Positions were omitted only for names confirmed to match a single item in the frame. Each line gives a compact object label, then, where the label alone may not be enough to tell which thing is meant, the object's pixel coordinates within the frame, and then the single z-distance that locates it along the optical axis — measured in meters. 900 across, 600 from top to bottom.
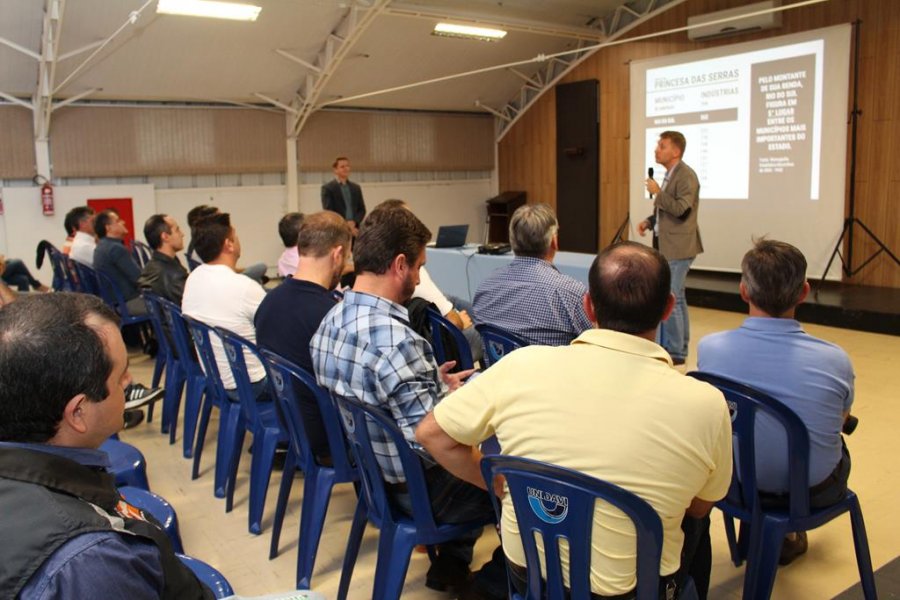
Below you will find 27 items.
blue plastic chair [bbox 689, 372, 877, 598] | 1.86
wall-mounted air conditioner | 7.27
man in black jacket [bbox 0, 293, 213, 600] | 0.89
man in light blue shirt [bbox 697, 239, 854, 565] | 1.94
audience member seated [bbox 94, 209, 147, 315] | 5.16
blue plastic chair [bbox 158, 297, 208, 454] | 3.56
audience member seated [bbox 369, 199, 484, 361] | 3.43
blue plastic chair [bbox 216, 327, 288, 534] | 2.78
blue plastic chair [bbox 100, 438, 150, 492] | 2.24
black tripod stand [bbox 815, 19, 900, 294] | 6.78
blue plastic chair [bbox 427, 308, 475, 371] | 2.89
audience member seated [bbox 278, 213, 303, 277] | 4.38
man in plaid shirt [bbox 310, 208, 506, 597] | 1.92
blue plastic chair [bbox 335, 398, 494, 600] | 1.90
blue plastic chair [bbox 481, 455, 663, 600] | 1.30
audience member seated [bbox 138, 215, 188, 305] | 4.32
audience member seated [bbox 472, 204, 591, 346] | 2.71
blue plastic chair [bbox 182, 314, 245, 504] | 3.07
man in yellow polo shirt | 1.33
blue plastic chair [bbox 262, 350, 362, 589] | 2.27
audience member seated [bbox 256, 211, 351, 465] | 2.60
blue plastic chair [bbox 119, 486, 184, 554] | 1.81
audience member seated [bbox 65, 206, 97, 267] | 5.92
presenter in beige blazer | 5.02
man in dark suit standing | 8.12
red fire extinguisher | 8.22
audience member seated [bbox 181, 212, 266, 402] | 3.29
